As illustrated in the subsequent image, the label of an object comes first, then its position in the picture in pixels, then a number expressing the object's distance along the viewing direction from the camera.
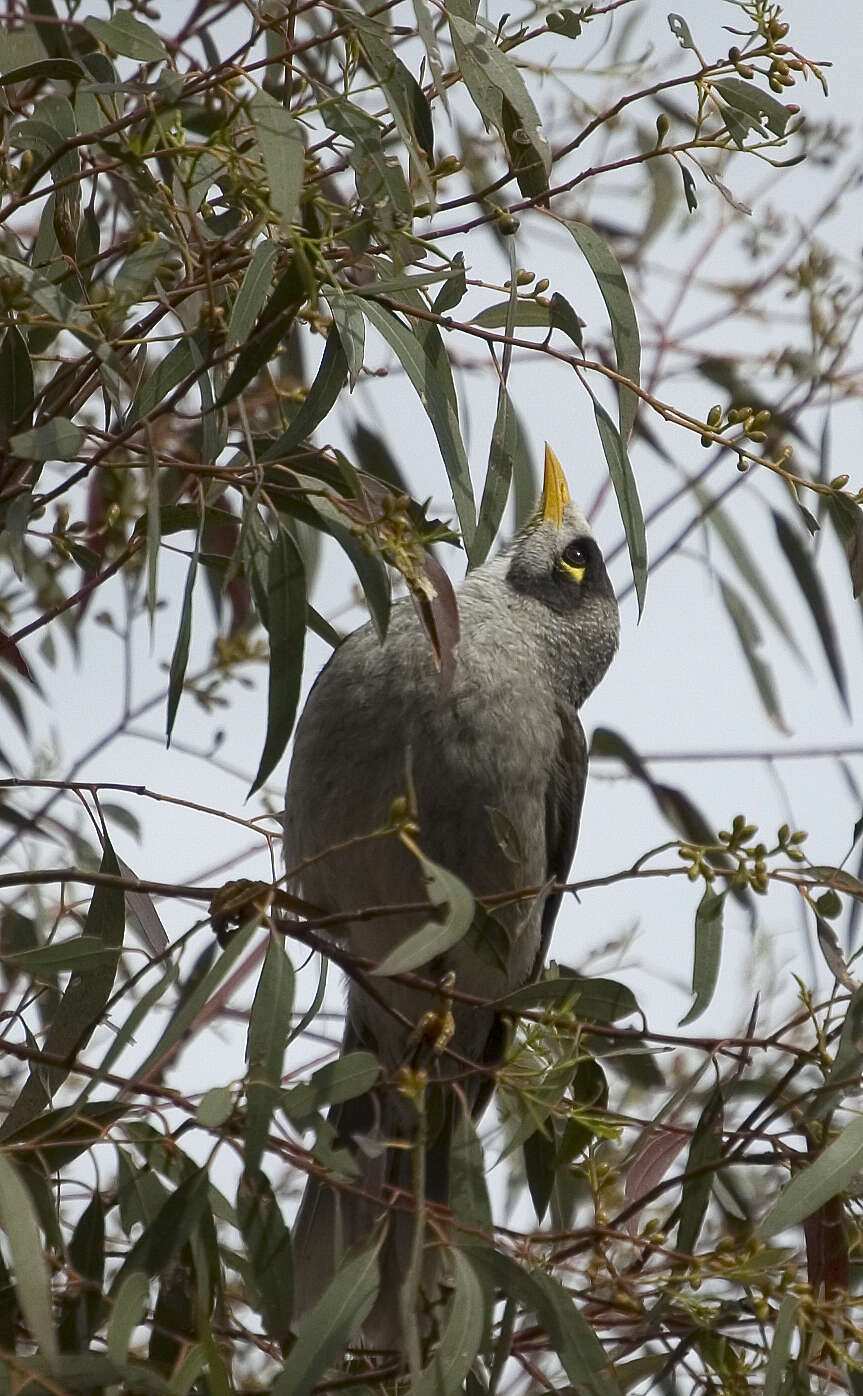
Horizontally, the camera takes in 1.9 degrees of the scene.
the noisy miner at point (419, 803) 7.80
